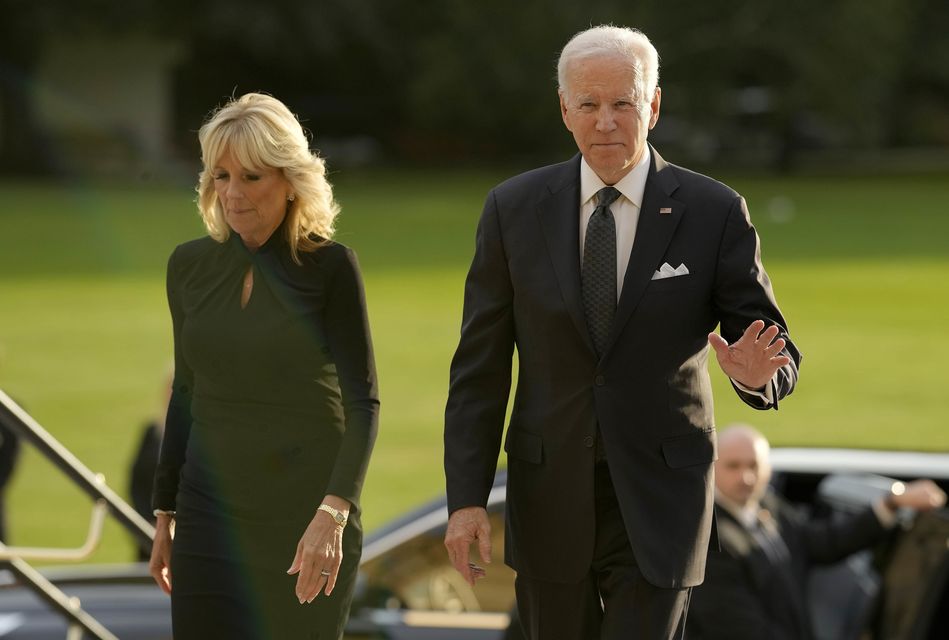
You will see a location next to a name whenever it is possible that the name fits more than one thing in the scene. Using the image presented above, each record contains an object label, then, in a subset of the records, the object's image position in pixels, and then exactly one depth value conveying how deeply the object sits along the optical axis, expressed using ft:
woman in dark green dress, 24.26
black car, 40.86
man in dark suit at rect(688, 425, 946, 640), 39.55
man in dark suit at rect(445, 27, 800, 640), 21.97
